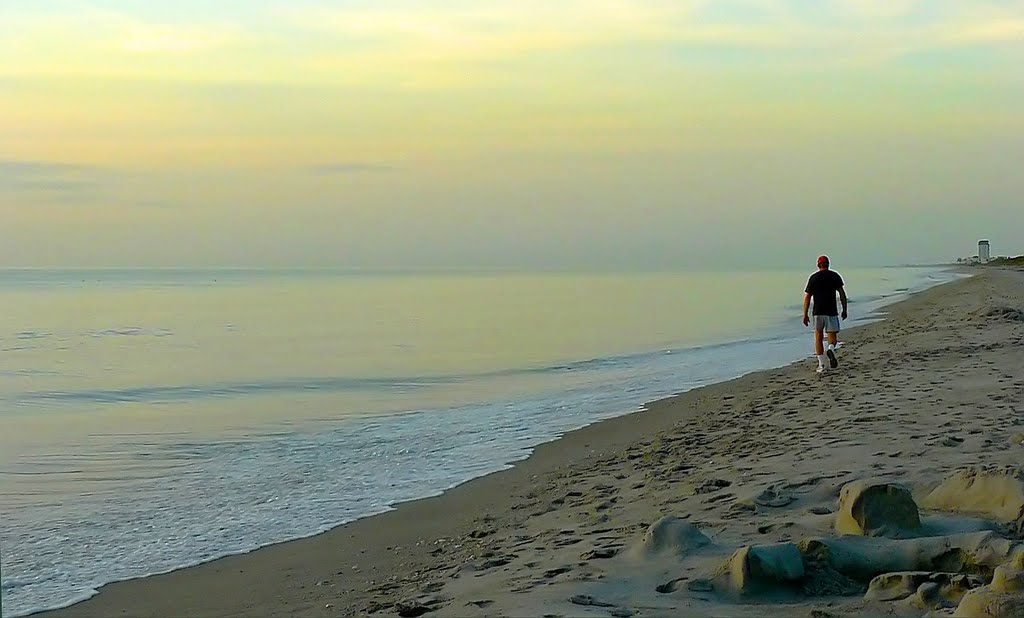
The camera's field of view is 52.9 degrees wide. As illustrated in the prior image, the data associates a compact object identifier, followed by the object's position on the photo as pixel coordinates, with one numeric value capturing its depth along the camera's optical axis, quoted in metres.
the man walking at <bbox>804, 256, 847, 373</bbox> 15.77
